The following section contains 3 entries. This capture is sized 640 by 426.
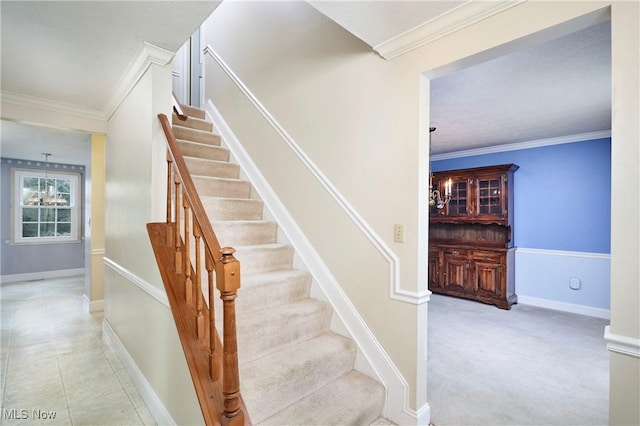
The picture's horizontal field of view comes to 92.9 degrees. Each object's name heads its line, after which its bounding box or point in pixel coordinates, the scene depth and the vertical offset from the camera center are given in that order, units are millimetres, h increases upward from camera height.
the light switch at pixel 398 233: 1860 -120
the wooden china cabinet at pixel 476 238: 4484 -390
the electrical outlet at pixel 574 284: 4168 -940
